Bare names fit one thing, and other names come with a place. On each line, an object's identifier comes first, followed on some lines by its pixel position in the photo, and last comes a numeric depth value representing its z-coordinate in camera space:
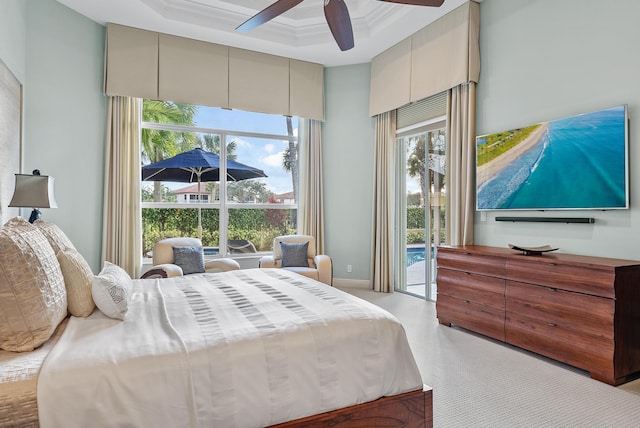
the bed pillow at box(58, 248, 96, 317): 1.80
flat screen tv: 2.85
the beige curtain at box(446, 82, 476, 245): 4.04
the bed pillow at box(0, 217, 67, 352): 1.39
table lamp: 2.79
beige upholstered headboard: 2.87
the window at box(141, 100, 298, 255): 4.98
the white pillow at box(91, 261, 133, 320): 1.79
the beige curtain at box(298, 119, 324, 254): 5.68
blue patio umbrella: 4.88
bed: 1.25
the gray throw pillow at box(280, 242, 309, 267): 4.79
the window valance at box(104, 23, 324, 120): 4.45
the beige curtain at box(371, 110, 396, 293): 5.38
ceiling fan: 2.75
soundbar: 3.05
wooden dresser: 2.46
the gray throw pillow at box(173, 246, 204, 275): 4.27
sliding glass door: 4.75
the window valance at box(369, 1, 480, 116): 4.00
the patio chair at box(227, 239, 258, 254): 5.42
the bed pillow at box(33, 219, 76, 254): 1.99
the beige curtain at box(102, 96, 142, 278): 4.45
